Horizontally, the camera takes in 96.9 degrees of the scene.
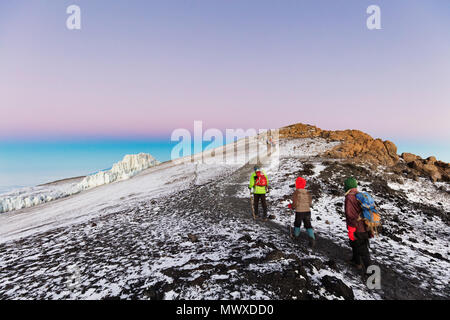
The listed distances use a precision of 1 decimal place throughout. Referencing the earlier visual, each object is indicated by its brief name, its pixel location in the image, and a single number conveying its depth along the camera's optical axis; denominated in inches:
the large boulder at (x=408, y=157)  1027.8
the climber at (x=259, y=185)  434.6
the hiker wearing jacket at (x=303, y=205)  323.6
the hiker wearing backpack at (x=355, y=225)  249.2
